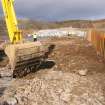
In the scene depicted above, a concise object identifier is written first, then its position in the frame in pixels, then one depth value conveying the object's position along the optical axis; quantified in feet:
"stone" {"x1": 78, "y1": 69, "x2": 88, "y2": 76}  18.52
